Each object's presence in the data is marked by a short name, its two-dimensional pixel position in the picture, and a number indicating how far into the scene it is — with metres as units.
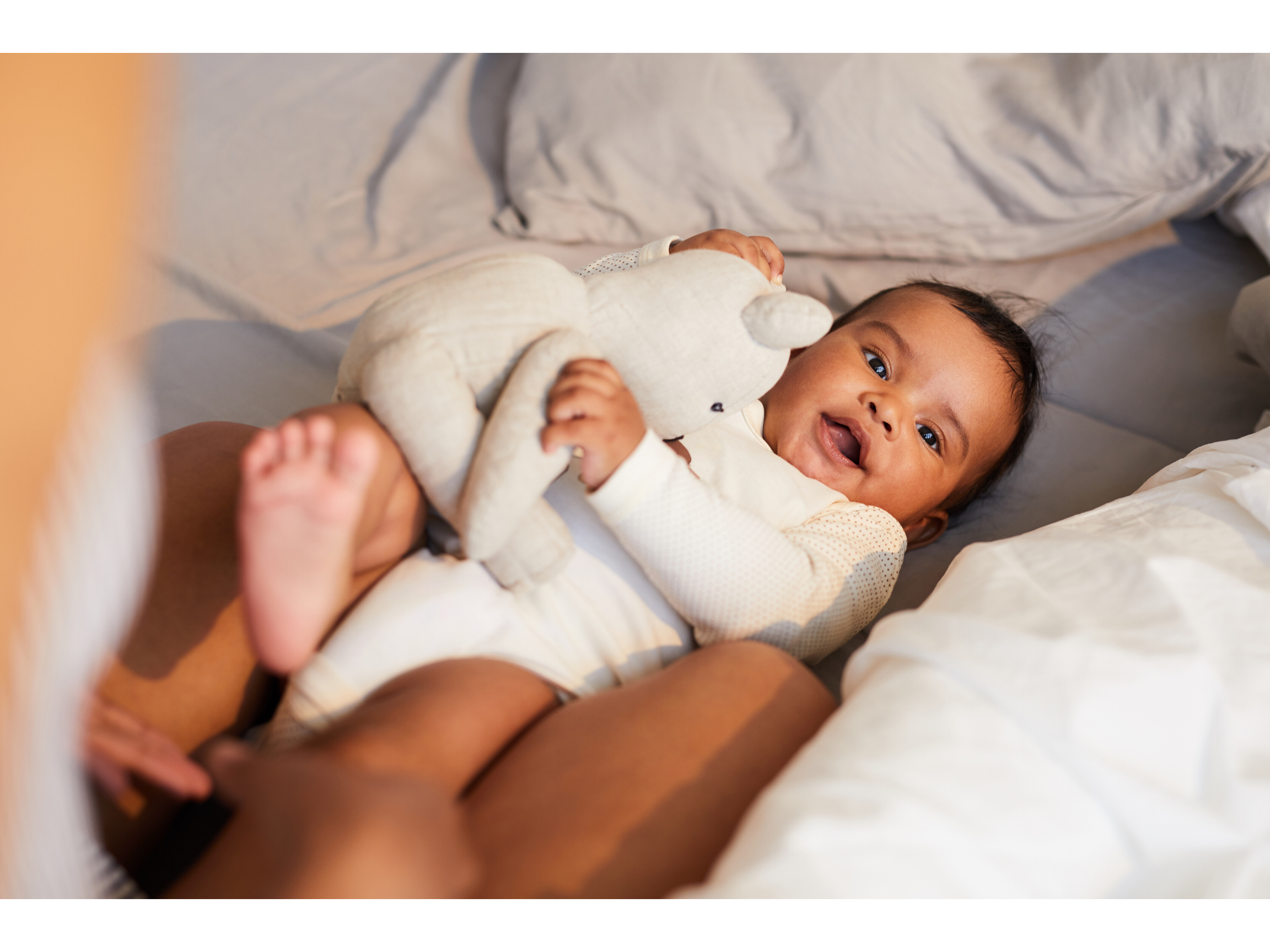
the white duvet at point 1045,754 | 0.49
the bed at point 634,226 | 1.17
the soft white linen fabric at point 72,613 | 0.40
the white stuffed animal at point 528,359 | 0.65
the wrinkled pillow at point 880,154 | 1.30
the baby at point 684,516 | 0.57
